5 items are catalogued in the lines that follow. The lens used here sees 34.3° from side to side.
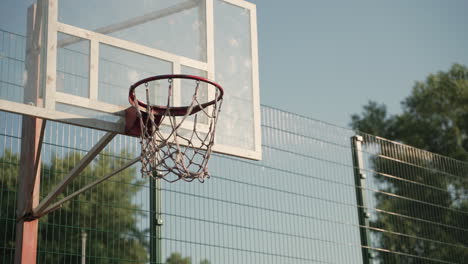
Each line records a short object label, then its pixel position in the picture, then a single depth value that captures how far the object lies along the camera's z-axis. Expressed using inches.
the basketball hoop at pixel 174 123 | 200.1
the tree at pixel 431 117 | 773.3
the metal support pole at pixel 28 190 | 223.0
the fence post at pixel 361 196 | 315.9
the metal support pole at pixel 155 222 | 252.4
